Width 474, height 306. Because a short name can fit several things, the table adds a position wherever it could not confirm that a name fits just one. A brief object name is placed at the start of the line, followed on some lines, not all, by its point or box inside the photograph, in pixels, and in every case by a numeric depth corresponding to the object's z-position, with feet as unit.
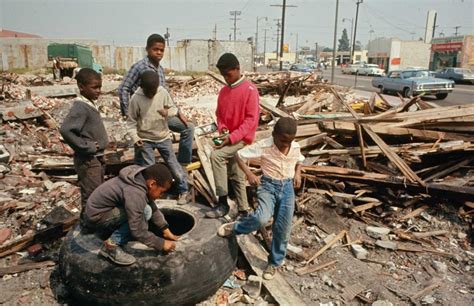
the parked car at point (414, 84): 60.85
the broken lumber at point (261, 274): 10.80
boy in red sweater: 12.35
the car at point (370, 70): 141.59
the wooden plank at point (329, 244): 13.30
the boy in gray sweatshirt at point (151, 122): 13.37
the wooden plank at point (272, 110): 23.82
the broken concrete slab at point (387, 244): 14.15
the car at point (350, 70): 157.28
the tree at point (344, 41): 468.42
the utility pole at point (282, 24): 105.21
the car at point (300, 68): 130.80
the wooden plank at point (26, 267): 11.59
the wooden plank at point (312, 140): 19.61
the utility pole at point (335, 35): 88.10
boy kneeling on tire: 9.02
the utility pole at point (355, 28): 163.53
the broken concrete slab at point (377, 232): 14.92
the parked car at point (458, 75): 95.55
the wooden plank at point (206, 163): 15.87
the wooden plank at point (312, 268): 12.48
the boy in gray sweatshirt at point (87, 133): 11.17
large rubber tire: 9.33
